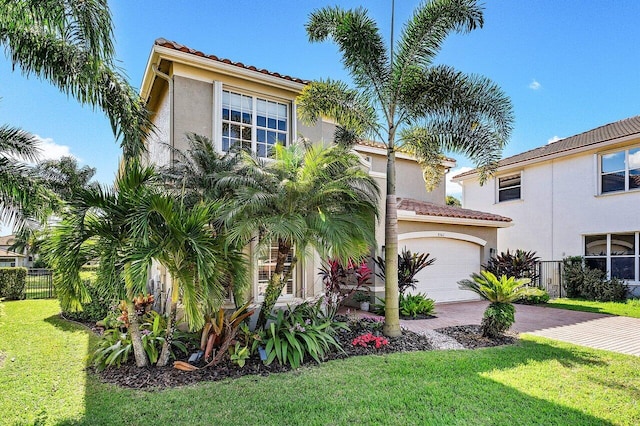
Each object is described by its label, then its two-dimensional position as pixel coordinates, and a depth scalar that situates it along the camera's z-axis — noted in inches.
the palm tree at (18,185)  316.5
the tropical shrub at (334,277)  388.5
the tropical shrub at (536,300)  639.8
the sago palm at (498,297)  367.9
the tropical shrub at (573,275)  700.7
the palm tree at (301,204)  288.2
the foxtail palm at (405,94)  369.7
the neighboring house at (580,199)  679.7
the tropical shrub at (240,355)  280.8
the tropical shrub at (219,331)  291.4
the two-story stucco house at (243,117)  396.8
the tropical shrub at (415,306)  488.7
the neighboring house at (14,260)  1778.4
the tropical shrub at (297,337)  293.1
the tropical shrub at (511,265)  647.1
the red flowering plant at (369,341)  338.0
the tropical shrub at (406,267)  505.4
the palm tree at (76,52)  272.2
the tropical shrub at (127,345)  286.2
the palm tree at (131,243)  246.1
